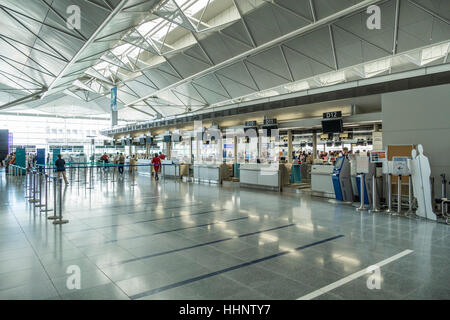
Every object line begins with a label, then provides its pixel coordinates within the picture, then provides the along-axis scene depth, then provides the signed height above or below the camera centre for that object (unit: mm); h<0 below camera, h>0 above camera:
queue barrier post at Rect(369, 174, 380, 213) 7995 -1041
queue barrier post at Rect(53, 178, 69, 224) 6406 -1322
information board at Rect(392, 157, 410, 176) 7488 -137
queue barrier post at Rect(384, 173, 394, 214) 7807 -1096
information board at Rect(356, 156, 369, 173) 8430 -84
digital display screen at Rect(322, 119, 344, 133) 11945 +1561
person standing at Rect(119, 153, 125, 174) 23111 +260
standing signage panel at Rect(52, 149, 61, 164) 29069 +1215
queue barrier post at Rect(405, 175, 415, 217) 7418 -1285
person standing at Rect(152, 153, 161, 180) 17297 -10
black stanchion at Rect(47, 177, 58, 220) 6680 -1309
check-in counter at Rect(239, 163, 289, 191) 12656 -642
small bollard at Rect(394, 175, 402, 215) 7466 -1017
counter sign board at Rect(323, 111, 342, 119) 12023 +2058
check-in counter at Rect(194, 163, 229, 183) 15898 -573
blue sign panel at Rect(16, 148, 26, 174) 20266 +574
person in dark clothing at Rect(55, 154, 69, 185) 14055 -72
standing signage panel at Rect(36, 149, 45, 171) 22969 +559
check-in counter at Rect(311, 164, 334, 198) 10632 -687
